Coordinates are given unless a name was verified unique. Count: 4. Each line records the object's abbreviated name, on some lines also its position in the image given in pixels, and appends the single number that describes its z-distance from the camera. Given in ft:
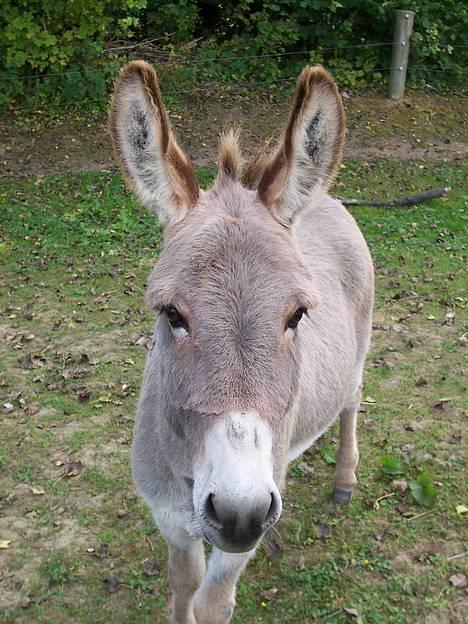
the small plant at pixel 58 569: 11.65
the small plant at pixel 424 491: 13.39
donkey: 6.12
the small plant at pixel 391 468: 14.26
